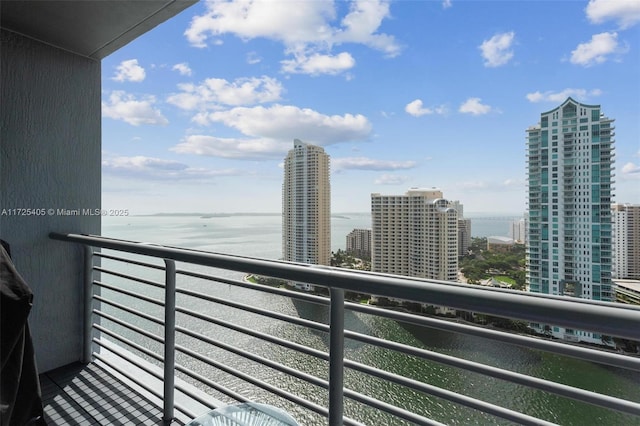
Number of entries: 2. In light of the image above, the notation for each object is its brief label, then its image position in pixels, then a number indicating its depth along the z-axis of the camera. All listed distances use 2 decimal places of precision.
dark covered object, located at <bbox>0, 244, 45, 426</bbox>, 0.89
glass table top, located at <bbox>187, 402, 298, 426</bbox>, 0.97
